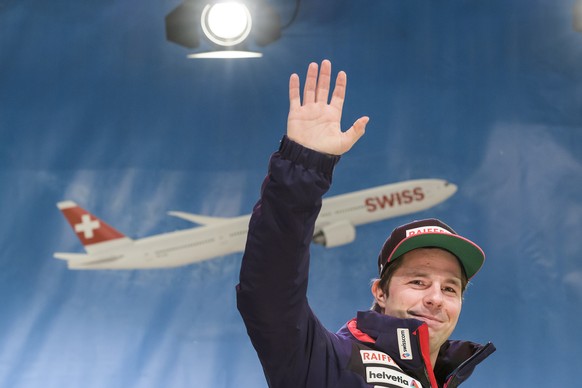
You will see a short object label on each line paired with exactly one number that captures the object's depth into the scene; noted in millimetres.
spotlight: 6833
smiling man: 3240
